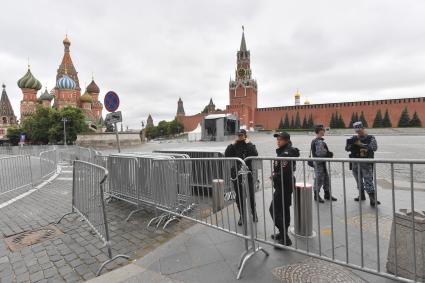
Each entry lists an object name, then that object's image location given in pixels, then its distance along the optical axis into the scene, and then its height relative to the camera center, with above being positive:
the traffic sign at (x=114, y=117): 7.60 +0.59
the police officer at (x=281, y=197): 3.53 -0.87
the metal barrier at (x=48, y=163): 10.42 -0.94
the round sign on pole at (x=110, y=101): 7.80 +1.08
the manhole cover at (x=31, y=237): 4.33 -1.63
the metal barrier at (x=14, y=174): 8.27 -1.01
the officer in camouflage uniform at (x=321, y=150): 5.44 -0.39
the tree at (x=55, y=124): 45.31 +2.79
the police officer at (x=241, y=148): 4.71 -0.24
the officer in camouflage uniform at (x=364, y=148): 5.17 -0.36
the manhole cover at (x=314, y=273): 2.91 -1.57
